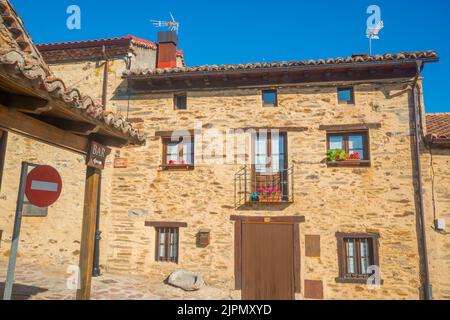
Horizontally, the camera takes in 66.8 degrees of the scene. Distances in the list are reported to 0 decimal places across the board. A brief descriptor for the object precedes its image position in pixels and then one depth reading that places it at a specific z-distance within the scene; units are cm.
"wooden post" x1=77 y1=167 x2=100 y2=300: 454
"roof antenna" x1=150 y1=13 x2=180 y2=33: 1216
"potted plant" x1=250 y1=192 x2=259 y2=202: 944
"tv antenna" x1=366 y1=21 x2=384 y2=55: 1072
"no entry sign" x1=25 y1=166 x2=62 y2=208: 340
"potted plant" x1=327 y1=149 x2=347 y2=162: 938
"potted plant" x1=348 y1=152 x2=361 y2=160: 941
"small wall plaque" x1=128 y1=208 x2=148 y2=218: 998
